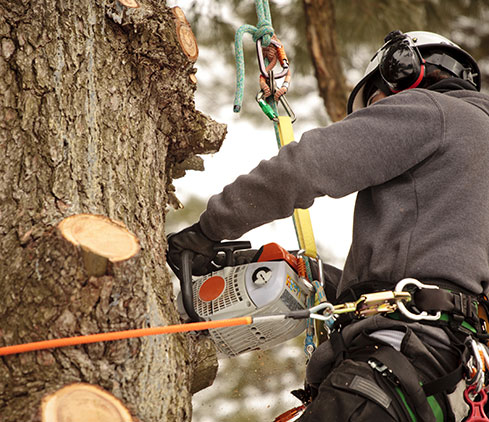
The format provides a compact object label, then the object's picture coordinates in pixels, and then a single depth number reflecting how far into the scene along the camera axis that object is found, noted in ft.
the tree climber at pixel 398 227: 16.21
